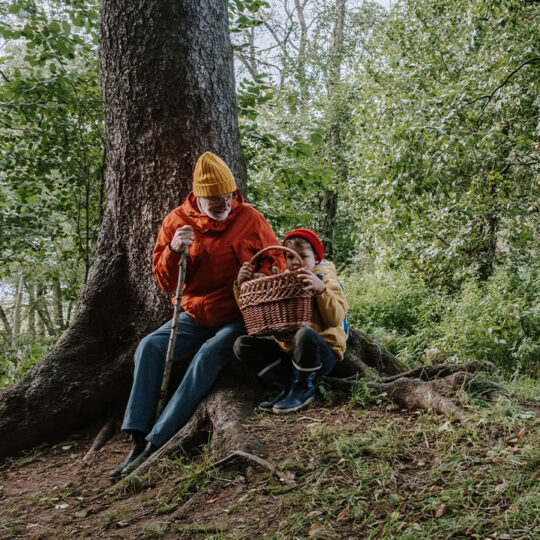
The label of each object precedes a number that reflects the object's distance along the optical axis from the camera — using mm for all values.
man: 3682
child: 3486
